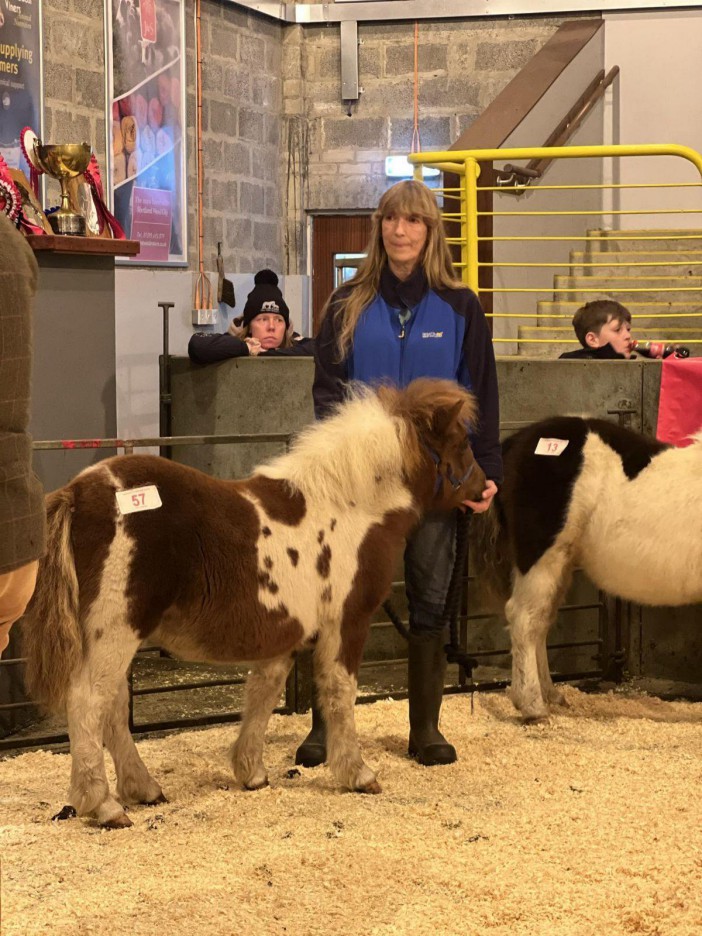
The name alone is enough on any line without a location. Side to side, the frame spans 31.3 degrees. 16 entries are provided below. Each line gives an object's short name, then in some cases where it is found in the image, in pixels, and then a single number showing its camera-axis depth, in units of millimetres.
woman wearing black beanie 6457
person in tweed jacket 2014
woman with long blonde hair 4074
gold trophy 5527
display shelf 5352
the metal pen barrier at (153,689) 4414
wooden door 10906
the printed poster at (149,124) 8391
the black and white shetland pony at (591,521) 4852
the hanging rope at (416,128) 10594
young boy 5883
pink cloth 5445
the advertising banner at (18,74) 7371
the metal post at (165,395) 6680
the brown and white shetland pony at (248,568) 3525
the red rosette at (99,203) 5828
